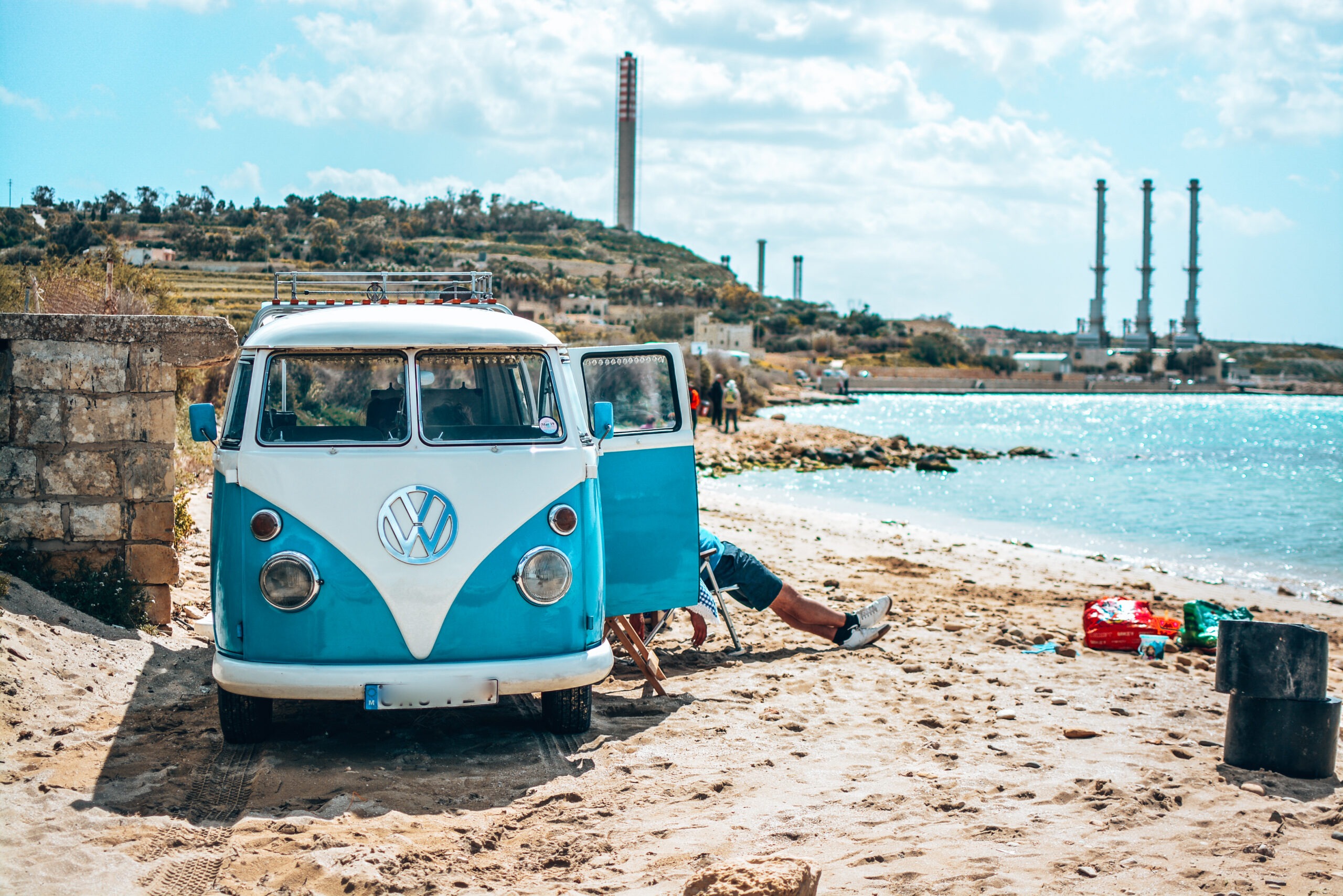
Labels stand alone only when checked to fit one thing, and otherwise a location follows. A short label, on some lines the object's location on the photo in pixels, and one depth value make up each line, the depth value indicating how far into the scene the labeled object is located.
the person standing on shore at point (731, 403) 39.34
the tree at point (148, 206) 65.50
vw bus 5.30
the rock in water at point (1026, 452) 41.97
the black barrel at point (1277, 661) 5.58
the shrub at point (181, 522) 8.99
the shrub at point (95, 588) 7.18
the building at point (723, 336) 87.62
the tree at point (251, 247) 58.72
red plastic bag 8.85
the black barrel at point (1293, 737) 5.51
